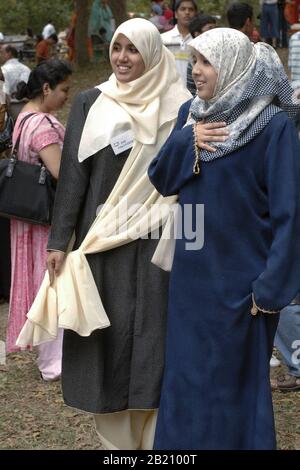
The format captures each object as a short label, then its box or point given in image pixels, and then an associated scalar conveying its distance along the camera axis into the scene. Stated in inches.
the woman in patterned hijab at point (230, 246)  113.5
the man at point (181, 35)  272.5
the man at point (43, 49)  844.6
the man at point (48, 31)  969.5
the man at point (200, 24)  260.7
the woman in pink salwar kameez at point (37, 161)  180.9
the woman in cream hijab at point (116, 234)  137.3
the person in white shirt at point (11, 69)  358.6
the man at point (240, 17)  254.7
